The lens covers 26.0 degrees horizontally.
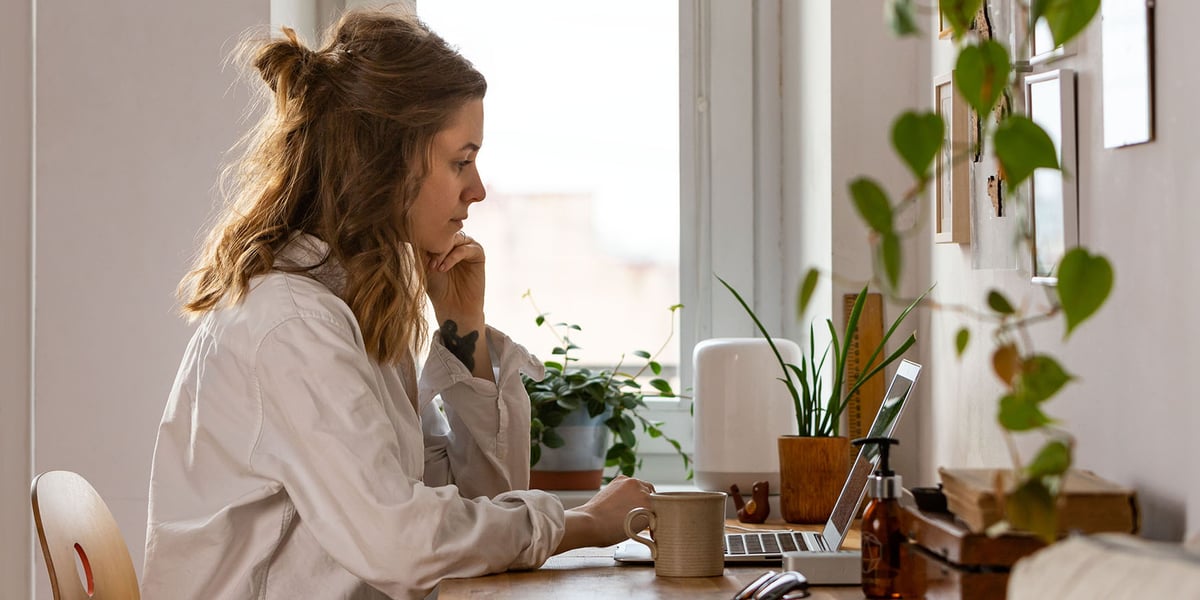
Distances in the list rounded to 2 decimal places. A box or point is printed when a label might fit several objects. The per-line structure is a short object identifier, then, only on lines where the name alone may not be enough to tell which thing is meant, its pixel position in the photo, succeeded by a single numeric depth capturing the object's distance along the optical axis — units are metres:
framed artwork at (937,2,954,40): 3.34
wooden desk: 2.97
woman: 3.04
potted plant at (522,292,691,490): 3.91
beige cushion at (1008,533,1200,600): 1.94
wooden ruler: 3.63
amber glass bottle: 2.83
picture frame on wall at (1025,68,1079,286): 2.84
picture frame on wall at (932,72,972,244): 3.28
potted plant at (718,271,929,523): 3.51
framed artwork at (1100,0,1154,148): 2.66
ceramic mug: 3.06
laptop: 3.16
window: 4.28
